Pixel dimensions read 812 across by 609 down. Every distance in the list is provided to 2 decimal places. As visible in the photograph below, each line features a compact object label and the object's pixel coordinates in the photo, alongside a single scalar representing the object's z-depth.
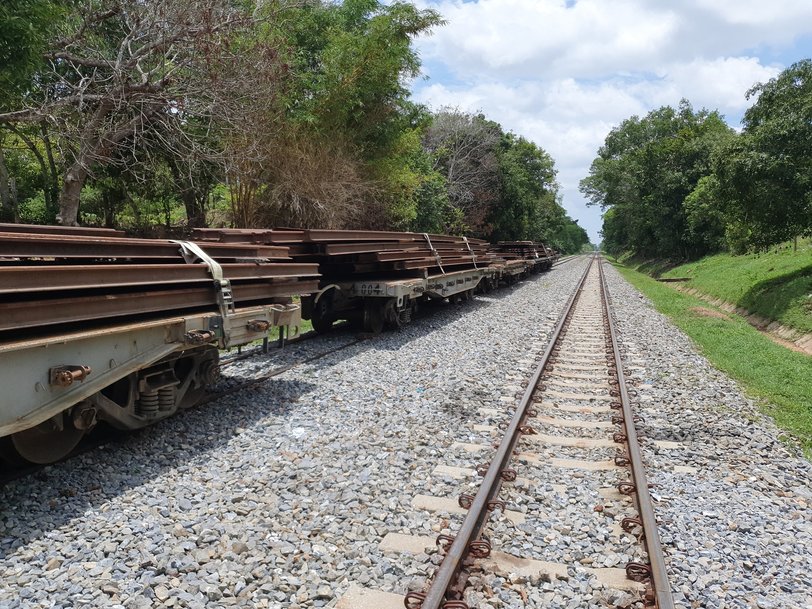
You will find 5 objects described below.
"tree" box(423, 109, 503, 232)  36.12
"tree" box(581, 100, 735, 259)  42.22
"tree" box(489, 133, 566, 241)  40.62
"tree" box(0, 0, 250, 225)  11.45
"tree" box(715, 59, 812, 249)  16.28
